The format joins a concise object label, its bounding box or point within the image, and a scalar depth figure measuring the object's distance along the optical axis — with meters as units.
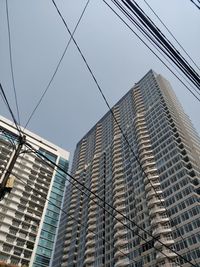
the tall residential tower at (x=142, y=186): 41.48
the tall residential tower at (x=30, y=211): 47.36
